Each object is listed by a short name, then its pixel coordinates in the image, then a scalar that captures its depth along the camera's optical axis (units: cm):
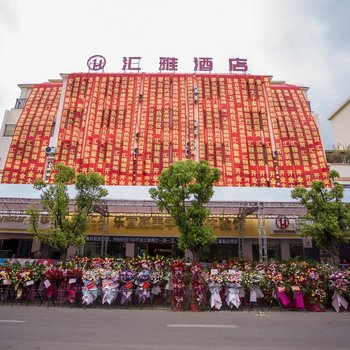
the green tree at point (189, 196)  1394
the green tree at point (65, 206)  1409
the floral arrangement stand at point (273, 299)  1102
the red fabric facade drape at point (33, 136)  2172
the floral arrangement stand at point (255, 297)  1100
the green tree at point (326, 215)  1350
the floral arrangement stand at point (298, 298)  1078
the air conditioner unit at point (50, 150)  2223
